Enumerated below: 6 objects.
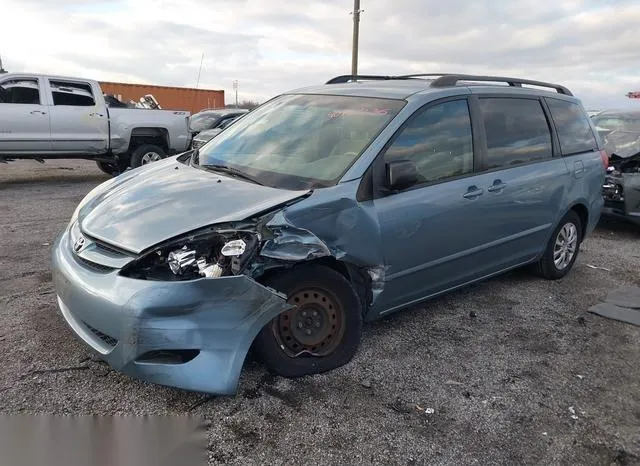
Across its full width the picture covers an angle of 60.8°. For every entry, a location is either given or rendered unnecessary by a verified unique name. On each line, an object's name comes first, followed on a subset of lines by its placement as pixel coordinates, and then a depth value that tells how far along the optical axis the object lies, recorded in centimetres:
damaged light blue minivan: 271
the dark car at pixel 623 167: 723
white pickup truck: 967
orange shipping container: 2705
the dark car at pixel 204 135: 1144
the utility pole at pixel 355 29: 1770
